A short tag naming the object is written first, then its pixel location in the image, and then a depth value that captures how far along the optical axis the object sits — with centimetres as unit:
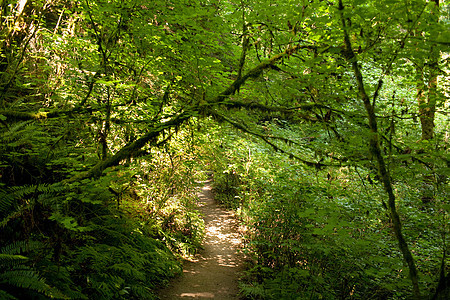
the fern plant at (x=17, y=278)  241
